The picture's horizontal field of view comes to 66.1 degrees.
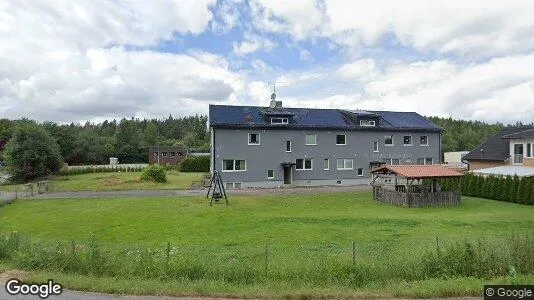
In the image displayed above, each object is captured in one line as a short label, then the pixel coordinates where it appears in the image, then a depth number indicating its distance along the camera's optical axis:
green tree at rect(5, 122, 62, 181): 50.97
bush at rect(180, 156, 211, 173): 66.94
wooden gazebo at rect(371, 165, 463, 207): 30.14
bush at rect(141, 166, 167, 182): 45.88
